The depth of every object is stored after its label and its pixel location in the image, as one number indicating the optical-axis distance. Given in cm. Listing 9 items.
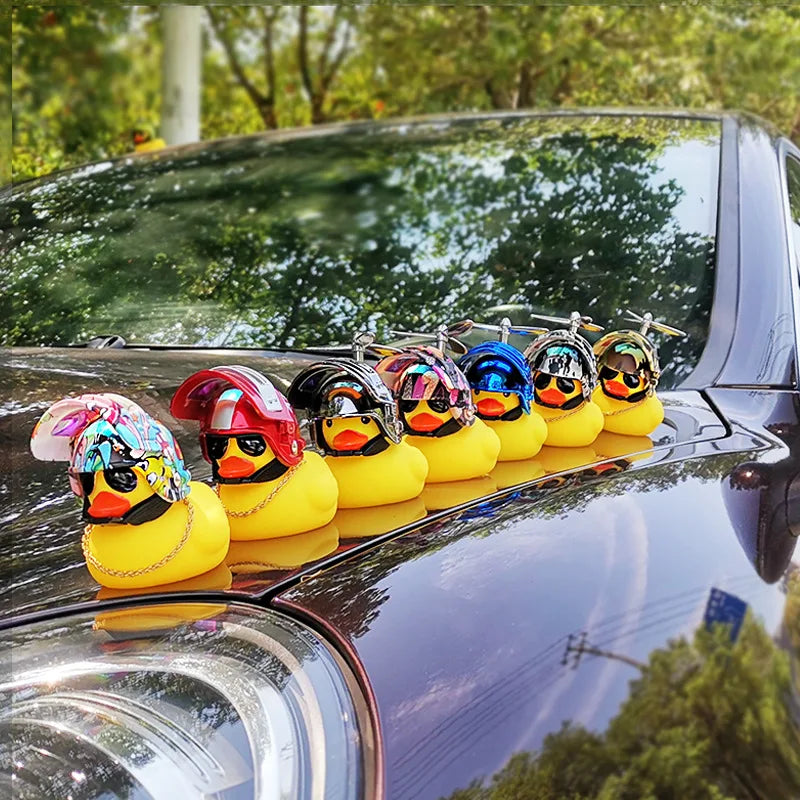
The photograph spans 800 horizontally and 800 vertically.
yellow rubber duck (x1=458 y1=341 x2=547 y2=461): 152
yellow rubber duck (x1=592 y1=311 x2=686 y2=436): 158
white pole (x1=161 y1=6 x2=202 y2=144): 559
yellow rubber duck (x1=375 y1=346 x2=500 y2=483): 142
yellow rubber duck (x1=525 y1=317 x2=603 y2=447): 158
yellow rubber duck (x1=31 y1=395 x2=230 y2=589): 109
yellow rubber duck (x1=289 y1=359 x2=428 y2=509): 133
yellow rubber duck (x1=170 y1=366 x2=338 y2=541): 124
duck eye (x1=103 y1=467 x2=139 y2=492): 108
